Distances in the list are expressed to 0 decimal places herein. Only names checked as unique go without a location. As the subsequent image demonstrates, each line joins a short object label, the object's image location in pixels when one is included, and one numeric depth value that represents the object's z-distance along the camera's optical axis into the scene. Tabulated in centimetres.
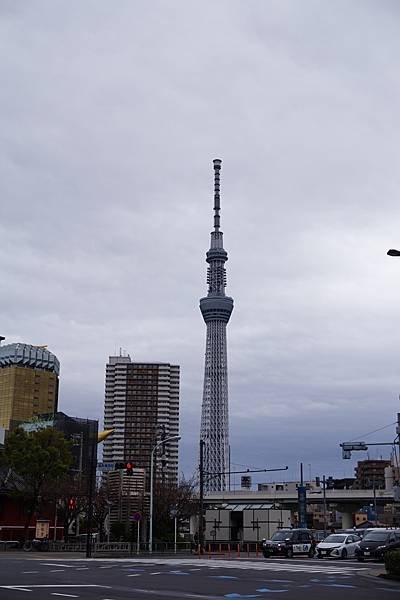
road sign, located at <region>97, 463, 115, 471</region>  4679
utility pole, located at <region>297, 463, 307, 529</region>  8619
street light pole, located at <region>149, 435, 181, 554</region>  5389
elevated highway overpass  11812
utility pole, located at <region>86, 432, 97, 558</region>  4328
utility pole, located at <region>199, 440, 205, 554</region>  5602
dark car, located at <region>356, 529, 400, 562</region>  3694
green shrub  2480
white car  4041
